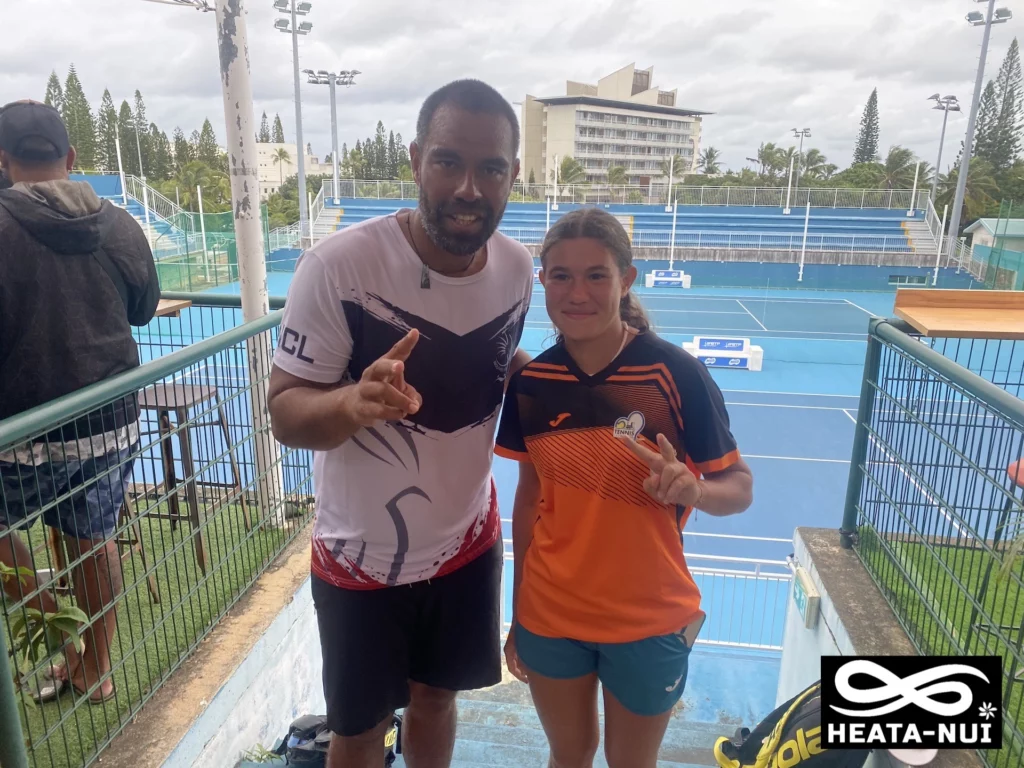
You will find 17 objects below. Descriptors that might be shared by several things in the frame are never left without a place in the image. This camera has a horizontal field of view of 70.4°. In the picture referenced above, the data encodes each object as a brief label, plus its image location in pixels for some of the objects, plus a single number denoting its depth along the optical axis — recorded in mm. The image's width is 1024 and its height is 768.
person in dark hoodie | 2061
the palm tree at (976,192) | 36188
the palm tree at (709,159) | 72562
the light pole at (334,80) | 27266
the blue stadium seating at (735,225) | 28125
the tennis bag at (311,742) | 2527
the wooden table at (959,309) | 2516
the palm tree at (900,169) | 45250
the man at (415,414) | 1535
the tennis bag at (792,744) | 2062
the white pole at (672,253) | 26672
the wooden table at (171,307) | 3449
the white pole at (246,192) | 3336
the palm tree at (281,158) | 58475
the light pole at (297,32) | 19500
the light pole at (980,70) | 19047
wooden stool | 2578
